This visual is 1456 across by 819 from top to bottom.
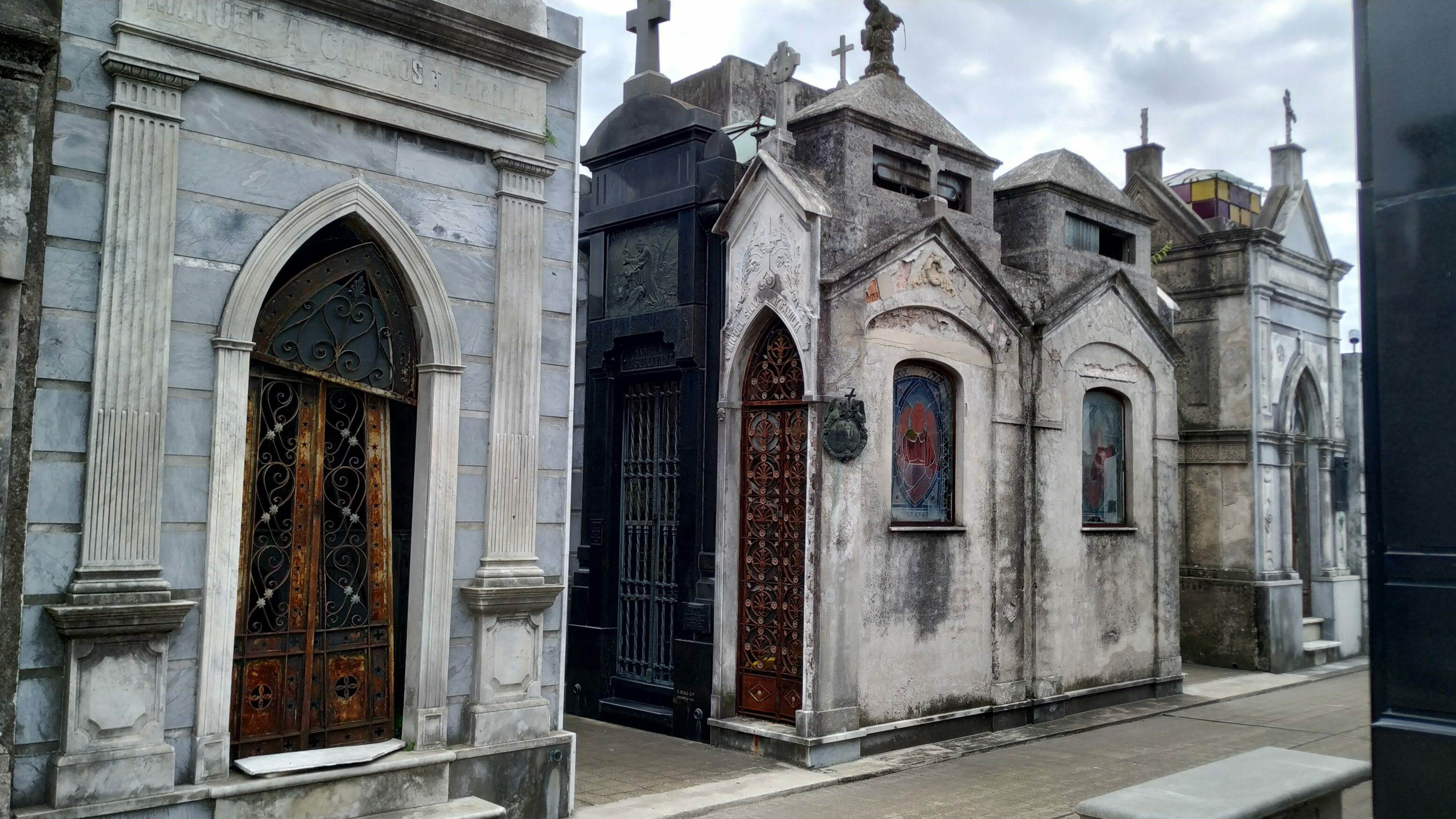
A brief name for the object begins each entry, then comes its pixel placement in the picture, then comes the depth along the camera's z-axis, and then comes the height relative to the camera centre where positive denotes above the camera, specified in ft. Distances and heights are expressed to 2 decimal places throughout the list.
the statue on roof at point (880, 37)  34.80 +14.56
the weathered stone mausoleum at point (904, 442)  29.40 +1.94
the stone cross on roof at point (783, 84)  31.14 +11.68
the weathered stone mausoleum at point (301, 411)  17.66 +1.60
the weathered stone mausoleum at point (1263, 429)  47.98 +3.81
